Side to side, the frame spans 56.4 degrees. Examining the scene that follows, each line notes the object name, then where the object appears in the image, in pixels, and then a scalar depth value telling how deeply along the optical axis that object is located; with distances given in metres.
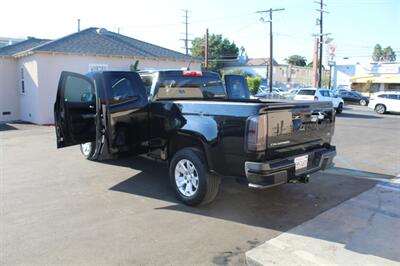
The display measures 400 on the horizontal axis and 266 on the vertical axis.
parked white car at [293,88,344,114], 22.97
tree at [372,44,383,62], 112.21
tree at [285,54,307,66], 107.50
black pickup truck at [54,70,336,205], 4.53
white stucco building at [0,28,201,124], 16.56
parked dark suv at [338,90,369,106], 36.16
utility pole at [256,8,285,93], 36.59
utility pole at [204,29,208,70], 34.91
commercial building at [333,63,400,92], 49.25
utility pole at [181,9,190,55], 56.59
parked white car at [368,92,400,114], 25.53
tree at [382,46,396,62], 109.32
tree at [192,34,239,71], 83.25
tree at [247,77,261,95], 40.97
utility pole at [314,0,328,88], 39.88
